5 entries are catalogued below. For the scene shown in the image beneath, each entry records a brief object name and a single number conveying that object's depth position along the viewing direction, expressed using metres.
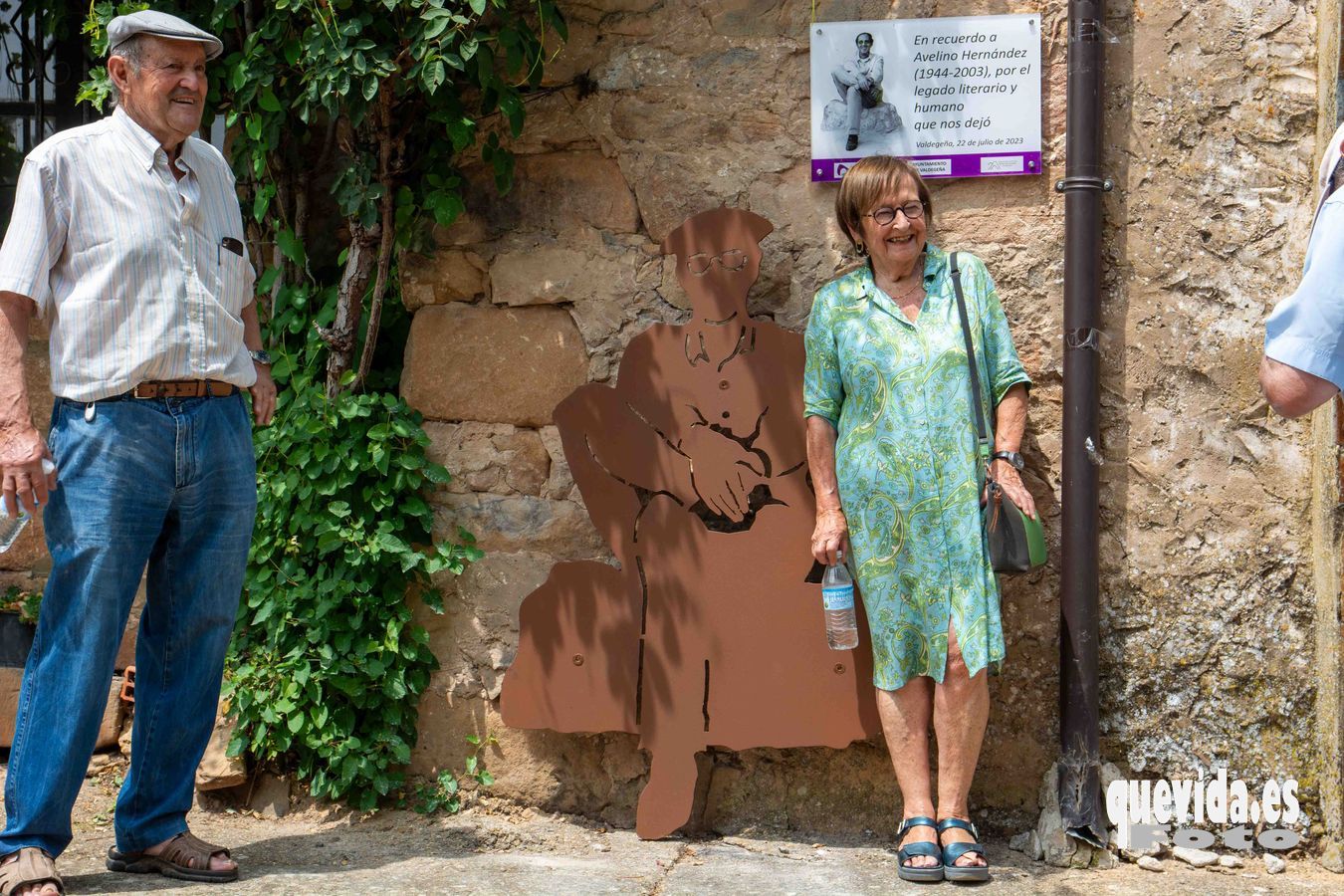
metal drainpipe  3.35
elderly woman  3.15
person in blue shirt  1.98
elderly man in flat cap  2.82
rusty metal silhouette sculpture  3.43
